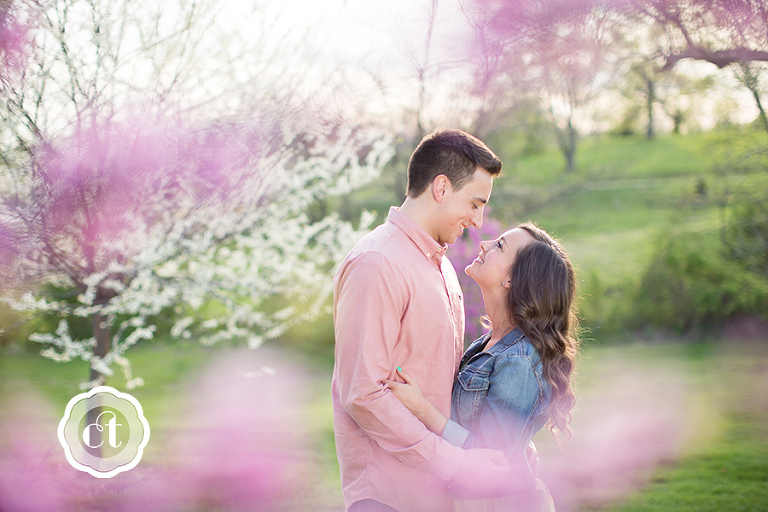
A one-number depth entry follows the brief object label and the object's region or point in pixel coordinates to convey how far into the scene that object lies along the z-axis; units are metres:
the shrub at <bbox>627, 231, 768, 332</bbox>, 11.76
